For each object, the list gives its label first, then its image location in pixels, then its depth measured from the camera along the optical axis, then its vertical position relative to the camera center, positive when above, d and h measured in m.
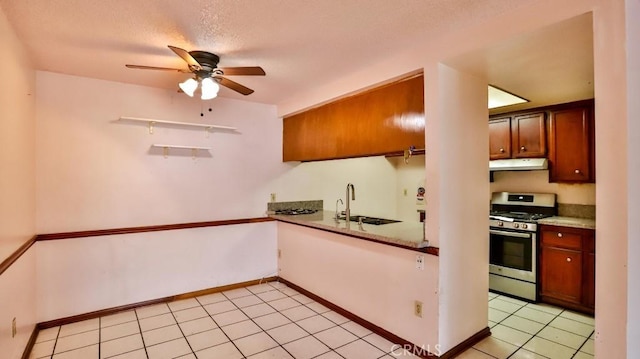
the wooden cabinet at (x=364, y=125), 2.52 +0.52
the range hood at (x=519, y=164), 3.61 +0.15
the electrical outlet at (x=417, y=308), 2.41 -0.97
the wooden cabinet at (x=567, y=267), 3.11 -0.90
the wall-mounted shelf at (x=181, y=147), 3.45 +0.37
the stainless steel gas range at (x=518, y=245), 3.43 -0.74
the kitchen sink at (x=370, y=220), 3.40 -0.45
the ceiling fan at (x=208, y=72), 2.31 +0.80
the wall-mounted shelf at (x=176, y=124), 3.24 +0.62
